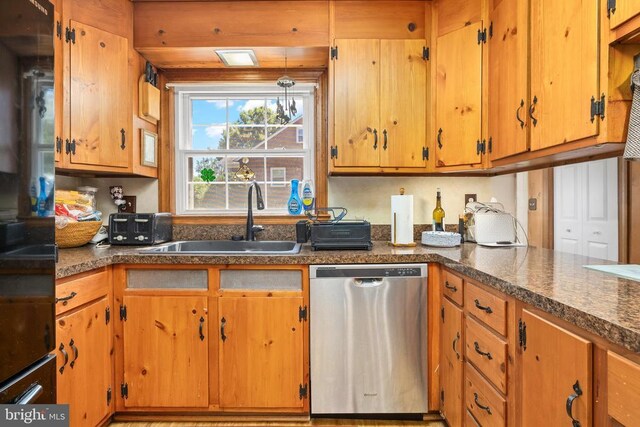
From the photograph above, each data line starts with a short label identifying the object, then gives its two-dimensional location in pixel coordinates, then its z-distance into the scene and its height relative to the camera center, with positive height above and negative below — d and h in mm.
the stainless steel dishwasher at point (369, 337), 1935 -664
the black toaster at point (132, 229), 2252 -113
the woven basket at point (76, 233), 2084 -132
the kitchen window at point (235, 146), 2734 +480
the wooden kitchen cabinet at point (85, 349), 1581 -643
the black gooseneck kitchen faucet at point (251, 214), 2434 -25
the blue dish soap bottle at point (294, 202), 2580 +58
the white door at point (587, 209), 3416 +12
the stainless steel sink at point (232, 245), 2494 -237
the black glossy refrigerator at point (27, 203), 869 +18
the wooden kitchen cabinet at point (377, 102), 2297 +671
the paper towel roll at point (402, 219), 2232 -53
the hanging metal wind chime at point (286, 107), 2640 +744
